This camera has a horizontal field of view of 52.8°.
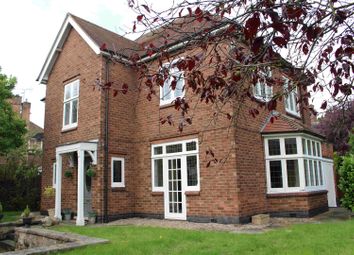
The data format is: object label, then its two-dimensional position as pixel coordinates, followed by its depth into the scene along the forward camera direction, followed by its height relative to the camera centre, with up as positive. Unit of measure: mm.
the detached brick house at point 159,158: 11953 +865
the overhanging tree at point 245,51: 2797 +1149
